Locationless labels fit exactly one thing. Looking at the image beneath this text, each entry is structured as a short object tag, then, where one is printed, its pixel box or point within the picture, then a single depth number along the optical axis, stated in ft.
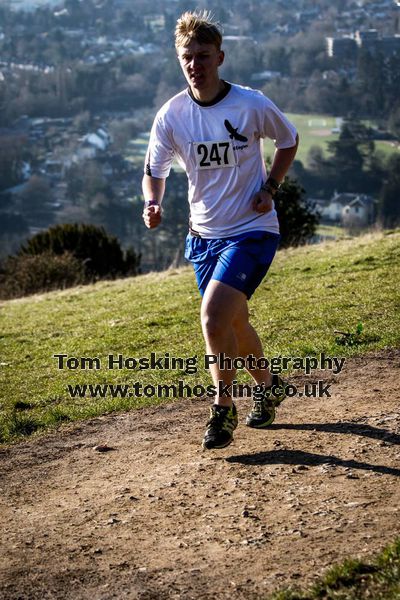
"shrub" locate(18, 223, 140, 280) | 80.12
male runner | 17.92
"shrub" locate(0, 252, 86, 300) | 68.49
